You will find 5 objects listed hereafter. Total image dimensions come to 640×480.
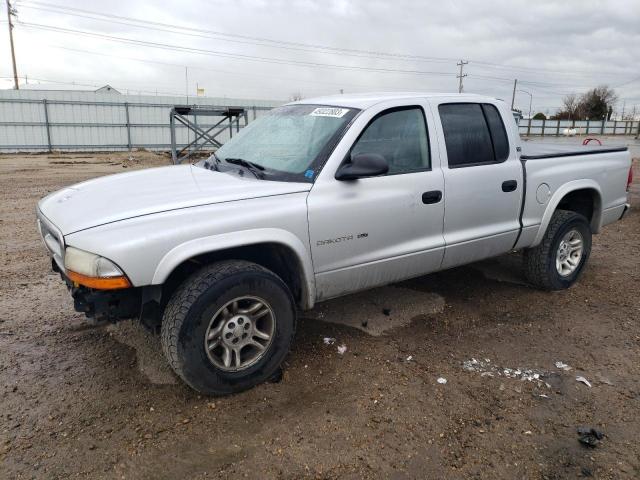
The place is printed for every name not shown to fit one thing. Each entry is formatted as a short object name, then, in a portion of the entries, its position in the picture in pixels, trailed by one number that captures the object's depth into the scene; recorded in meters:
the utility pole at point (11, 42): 35.84
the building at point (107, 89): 50.28
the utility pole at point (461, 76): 67.44
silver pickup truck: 2.82
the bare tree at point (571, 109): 78.06
